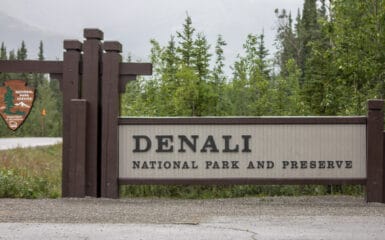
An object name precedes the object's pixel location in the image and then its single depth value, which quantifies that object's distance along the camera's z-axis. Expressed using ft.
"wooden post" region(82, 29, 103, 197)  44.70
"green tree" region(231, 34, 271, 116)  63.41
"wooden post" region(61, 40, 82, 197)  45.11
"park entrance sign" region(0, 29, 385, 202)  44.27
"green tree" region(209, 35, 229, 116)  63.05
